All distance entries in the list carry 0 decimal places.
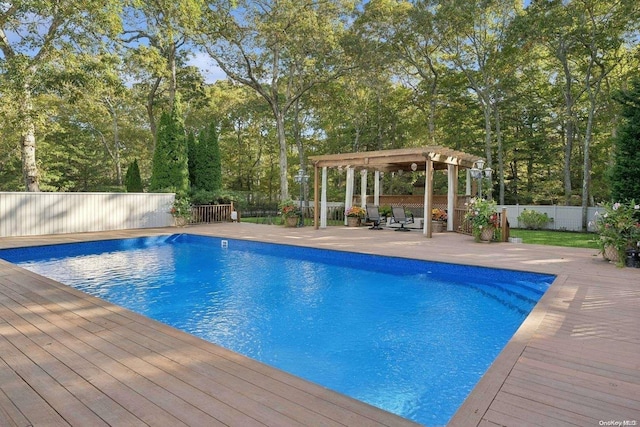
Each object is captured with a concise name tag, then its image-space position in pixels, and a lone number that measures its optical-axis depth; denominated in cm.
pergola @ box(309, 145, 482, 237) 1089
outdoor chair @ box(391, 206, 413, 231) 1306
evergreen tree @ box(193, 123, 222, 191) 1708
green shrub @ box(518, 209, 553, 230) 1530
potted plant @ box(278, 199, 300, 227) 1404
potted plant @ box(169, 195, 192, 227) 1378
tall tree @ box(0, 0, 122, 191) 1016
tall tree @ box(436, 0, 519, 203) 1589
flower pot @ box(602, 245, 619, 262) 668
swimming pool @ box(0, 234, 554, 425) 328
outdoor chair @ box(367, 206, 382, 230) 1345
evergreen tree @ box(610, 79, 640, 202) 952
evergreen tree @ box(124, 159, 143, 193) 1878
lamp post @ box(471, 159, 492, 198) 1060
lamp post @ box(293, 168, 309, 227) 1430
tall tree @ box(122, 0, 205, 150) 1447
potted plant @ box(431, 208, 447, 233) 1273
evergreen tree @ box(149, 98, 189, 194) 1491
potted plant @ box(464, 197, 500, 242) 970
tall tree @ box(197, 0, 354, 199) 1539
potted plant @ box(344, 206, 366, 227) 1435
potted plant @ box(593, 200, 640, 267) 634
